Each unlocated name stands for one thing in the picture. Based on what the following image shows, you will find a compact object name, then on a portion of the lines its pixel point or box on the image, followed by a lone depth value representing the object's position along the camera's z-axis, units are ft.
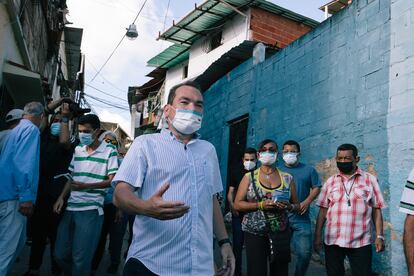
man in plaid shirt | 13.34
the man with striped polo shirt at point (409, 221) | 7.98
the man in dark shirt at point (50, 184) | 15.18
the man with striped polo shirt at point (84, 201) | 13.15
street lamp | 53.47
